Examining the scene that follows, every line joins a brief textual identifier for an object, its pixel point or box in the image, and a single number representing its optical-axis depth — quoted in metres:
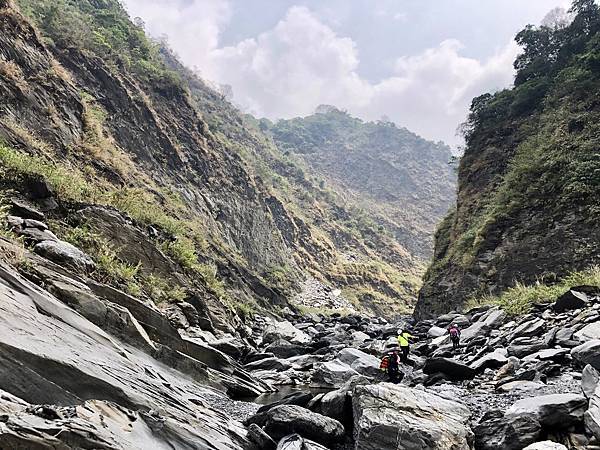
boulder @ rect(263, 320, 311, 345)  19.04
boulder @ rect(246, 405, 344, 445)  6.56
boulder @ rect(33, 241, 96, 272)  9.22
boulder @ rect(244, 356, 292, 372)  13.64
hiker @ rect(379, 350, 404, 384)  10.89
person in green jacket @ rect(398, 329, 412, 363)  13.41
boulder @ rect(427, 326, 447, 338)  17.70
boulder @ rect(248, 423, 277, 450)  6.40
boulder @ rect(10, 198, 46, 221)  11.29
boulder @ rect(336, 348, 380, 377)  12.09
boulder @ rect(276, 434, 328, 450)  5.88
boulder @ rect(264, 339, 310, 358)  15.80
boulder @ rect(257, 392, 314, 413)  7.90
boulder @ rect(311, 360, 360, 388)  11.31
